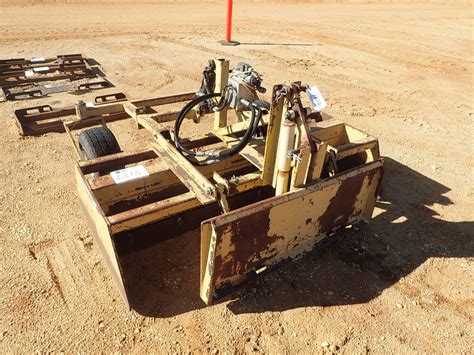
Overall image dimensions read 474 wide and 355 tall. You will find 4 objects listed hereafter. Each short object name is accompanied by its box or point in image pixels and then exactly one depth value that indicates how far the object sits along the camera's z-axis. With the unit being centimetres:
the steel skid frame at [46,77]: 702
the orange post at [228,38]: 1060
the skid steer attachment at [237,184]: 271
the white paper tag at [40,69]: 758
